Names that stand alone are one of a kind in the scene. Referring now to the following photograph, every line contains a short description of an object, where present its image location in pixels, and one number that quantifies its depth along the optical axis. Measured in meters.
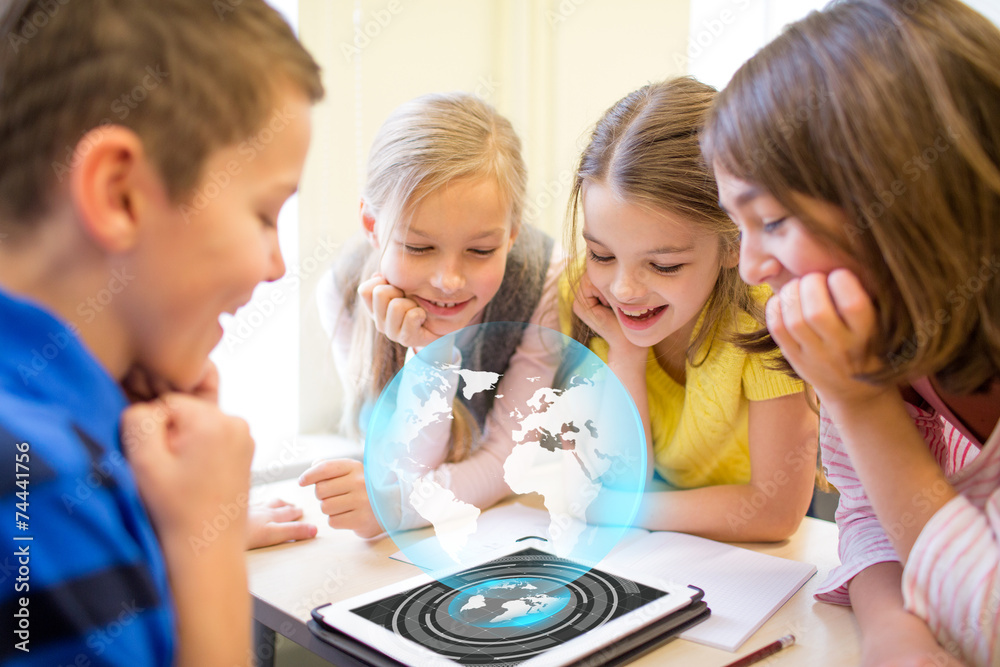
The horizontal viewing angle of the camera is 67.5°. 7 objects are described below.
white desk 0.87
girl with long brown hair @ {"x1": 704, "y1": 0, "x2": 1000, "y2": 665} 0.77
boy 0.54
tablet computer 0.84
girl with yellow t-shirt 1.23
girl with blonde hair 1.05
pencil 0.84
